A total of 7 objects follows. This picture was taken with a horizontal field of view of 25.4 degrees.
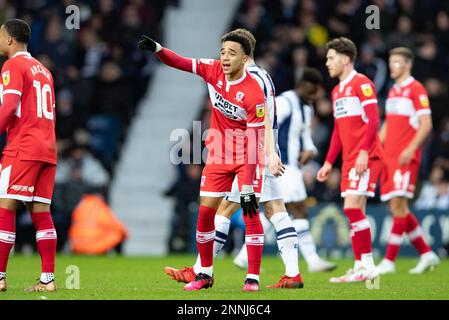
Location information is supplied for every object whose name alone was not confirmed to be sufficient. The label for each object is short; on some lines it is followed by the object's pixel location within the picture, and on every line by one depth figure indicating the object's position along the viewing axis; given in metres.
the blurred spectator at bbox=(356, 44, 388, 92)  18.58
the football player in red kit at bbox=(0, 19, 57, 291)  8.63
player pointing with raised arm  8.71
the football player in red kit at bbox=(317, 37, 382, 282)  10.62
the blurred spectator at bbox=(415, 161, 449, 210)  16.89
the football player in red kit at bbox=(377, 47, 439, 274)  12.42
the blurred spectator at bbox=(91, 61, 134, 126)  19.77
